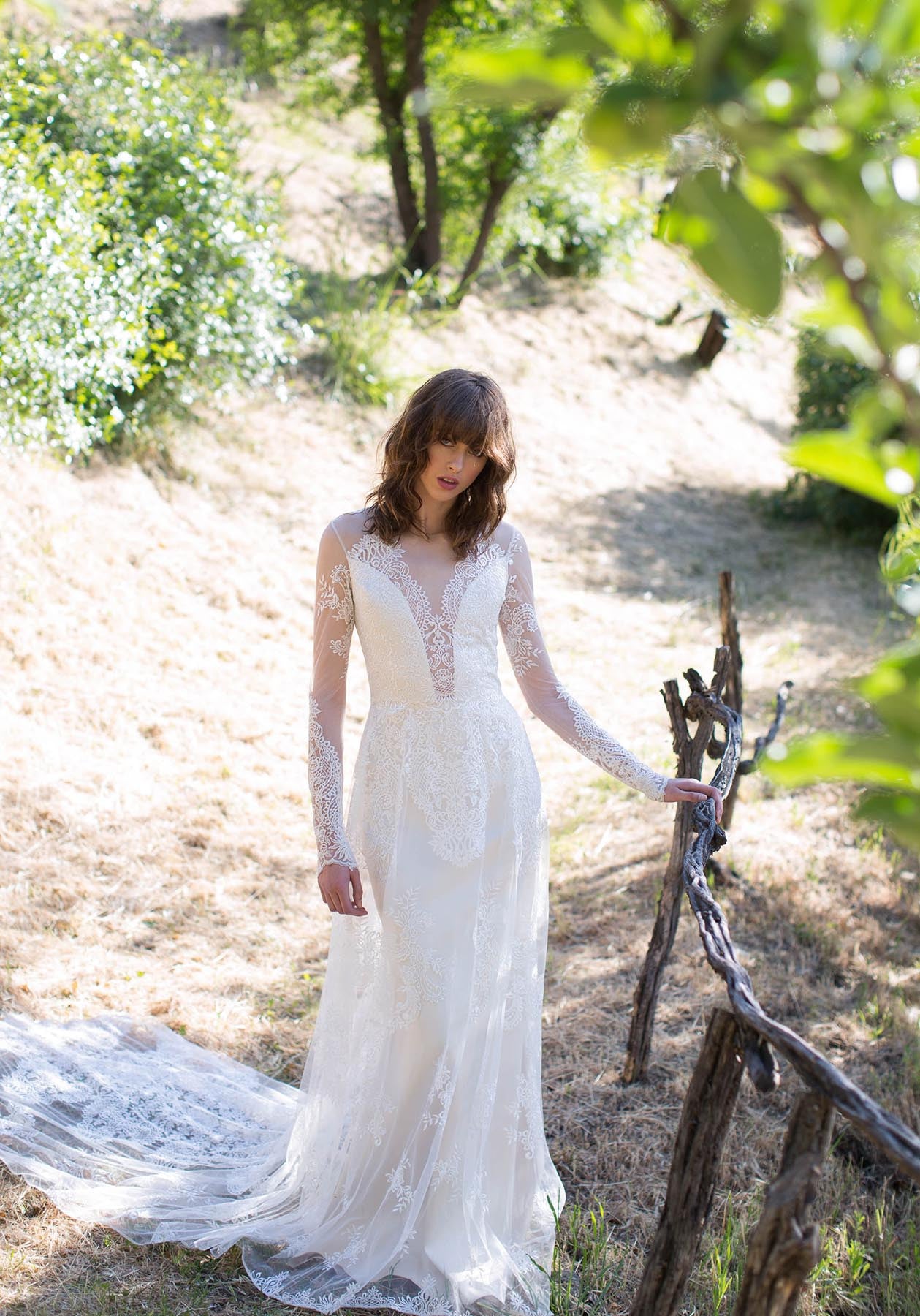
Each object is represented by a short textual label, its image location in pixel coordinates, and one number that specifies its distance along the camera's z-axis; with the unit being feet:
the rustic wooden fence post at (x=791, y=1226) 4.74
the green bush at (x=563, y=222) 38.93
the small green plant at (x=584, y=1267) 8.76
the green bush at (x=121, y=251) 21.90
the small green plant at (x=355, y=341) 32.48
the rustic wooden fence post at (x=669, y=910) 11.64
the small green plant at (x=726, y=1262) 8.66
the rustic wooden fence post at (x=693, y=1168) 5.96
